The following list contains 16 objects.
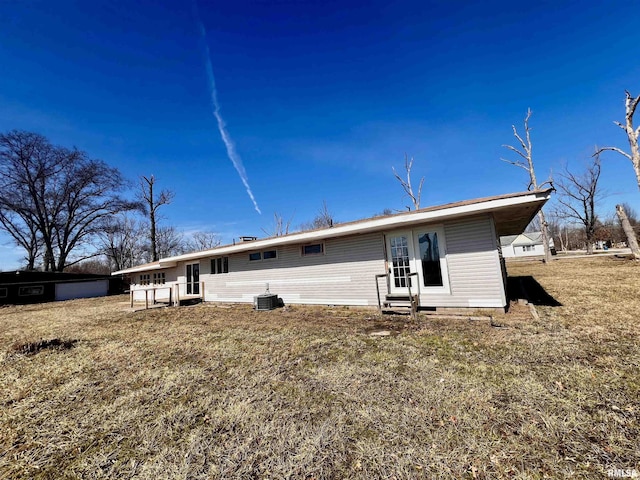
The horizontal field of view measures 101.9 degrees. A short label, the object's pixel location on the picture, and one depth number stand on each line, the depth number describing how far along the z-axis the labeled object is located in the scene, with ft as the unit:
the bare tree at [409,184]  75.05
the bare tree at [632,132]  44.75
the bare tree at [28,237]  87.86
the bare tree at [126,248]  127.24
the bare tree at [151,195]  85.75
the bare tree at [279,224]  103.33
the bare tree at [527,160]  71.20
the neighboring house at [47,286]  69.56
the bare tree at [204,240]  162.30
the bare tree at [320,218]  105.70
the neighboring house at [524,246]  143.54
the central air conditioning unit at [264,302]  33.24
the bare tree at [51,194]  83.30
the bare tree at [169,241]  139.74
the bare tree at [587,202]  94.27
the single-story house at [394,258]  21.65
